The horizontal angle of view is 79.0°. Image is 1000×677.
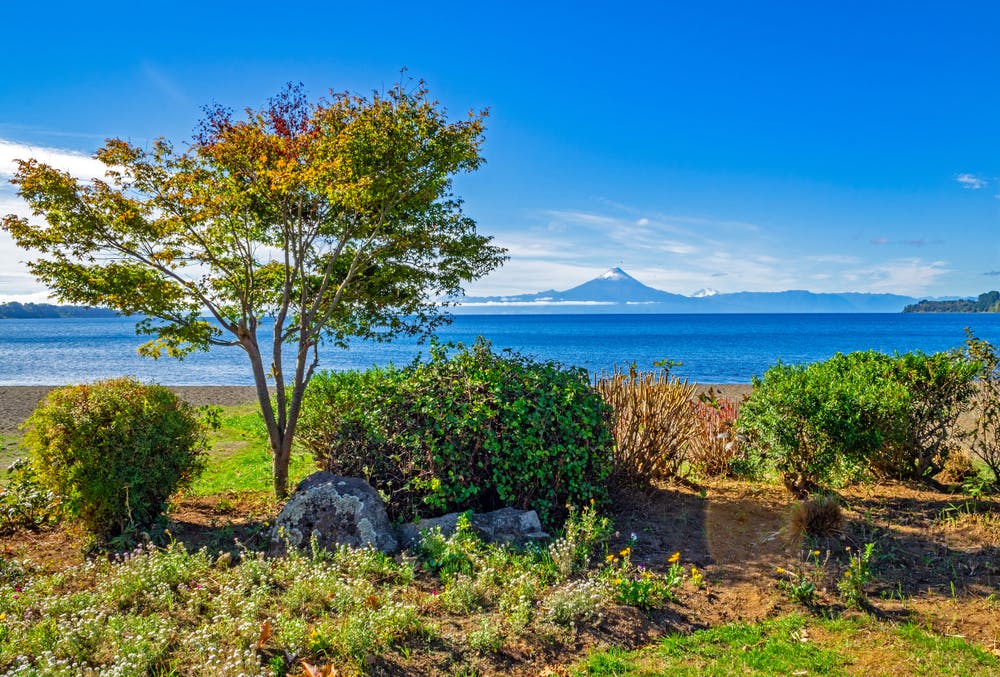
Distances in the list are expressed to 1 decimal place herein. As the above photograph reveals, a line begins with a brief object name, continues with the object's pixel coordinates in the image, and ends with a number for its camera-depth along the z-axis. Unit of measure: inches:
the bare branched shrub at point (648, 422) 291.0
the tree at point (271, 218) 279.9
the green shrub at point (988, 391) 275.1
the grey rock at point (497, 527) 223.0
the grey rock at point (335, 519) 220.7
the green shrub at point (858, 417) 271.1
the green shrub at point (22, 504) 257.1
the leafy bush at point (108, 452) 229.0
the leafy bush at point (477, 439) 236.5
